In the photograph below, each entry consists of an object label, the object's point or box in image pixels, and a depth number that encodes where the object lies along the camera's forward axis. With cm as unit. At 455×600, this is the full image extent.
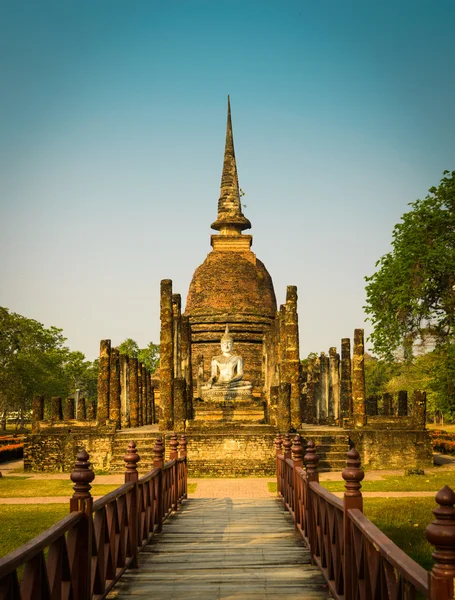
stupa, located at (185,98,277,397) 3850
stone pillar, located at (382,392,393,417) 2977
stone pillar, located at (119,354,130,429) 2989
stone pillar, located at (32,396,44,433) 2333
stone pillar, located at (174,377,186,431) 2170
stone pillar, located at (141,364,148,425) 3352
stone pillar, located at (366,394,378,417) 2786
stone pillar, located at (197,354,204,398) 3541
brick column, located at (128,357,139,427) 2991
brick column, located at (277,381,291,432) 2120
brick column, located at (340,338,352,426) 2750
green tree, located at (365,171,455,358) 2417
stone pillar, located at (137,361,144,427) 3058
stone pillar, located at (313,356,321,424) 3284
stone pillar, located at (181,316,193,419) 2884
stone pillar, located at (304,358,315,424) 3432
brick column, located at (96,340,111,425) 2284
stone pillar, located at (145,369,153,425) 3641
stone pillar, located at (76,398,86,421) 3052
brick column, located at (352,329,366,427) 2284
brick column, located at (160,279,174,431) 2331
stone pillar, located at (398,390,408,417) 2613
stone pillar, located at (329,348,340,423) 3027
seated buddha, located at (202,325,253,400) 2898
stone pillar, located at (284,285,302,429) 2297
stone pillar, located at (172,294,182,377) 2675
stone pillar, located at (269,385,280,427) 2300
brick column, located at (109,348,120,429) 2358
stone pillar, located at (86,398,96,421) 3234
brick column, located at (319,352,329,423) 3147
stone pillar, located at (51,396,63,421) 2583
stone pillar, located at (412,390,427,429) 2170
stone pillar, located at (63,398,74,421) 2930
